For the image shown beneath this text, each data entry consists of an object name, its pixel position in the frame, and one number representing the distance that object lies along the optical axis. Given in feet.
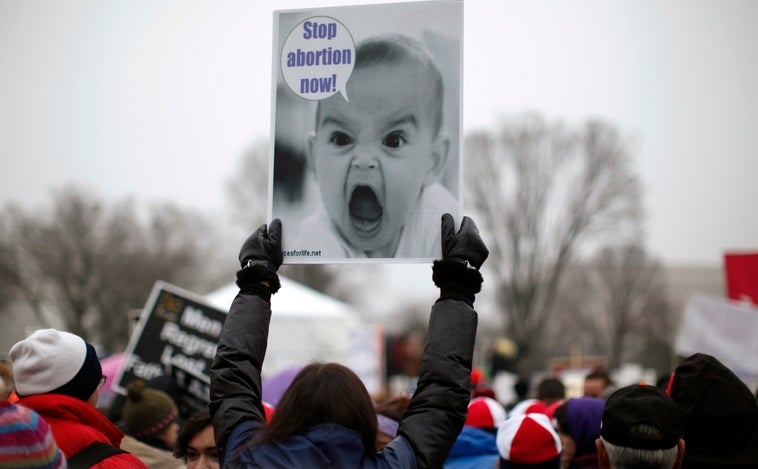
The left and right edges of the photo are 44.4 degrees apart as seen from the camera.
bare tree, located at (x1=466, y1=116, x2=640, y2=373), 135.44
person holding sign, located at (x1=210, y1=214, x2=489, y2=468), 8.39
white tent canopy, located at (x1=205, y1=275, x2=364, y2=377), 51.67
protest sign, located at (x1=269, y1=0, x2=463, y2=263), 10.96
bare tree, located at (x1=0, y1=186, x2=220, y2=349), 137.59
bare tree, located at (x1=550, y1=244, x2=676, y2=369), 159.63
